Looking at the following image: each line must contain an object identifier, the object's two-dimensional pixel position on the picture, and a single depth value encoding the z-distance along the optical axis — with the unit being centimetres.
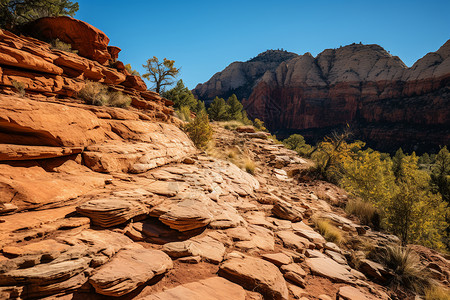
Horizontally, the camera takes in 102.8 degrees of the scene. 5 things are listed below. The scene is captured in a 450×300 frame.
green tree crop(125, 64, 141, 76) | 1510
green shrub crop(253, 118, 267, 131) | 2758
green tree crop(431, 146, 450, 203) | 1430
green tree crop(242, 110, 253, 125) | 2989
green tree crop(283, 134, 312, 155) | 3547
